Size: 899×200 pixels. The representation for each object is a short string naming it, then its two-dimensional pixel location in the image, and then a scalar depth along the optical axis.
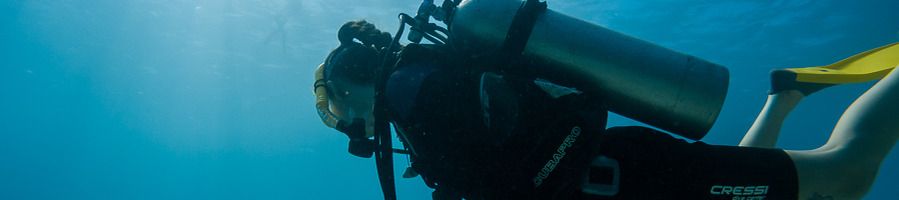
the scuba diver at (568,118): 2.19
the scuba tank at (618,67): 2.63
